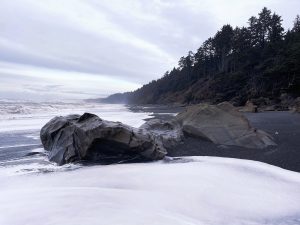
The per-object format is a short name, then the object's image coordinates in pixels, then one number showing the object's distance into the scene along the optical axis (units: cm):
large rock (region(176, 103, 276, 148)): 776
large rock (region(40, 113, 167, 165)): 616
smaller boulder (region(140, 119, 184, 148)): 784
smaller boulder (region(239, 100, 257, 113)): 2067
